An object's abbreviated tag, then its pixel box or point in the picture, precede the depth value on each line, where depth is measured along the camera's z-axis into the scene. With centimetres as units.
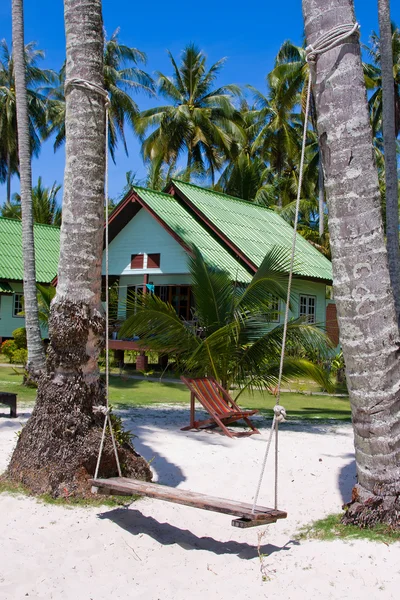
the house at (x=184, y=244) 2014
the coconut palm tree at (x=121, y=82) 3708
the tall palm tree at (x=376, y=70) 3328
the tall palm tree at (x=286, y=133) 3668
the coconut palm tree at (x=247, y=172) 3409
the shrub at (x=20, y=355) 1972
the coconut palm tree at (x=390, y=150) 1145
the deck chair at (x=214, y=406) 939
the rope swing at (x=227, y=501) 462
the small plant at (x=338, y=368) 1906
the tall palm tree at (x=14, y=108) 4134
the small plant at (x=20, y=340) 2077
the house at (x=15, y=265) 2826
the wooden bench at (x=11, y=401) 961
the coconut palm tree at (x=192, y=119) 3497
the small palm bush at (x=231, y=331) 1041
